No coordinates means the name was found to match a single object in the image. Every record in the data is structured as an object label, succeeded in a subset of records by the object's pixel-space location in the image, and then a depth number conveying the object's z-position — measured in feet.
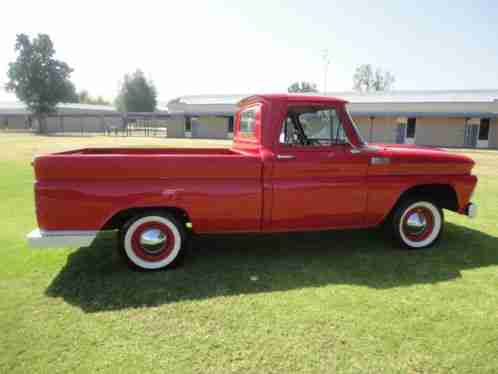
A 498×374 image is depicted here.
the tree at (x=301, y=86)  284.82
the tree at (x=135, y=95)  224.12
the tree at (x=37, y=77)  153.69
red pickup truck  11.89
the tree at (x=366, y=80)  262.26
